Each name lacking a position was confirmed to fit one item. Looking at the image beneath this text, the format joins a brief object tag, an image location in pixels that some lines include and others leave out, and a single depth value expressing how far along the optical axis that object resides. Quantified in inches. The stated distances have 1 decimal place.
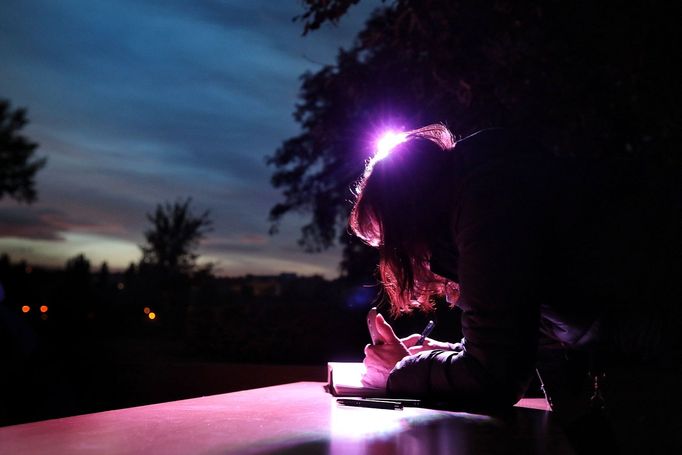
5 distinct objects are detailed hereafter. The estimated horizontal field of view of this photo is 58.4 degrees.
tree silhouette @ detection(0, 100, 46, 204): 569.0
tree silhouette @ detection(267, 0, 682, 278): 182.9
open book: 58.5
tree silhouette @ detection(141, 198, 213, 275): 842.8
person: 49.8
